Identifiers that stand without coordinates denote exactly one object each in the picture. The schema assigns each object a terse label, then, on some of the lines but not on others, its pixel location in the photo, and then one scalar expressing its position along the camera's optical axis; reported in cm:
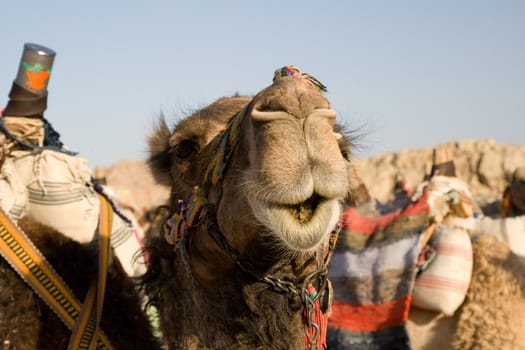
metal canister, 365
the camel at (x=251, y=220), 183
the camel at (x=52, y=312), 272
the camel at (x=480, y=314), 447
